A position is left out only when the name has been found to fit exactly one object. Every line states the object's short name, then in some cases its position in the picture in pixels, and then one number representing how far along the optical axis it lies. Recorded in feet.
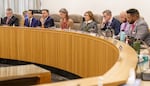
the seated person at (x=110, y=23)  20.71
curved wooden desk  13.15
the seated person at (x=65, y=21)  21.96
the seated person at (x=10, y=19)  26.14
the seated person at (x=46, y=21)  23.97
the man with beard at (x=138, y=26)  15.70
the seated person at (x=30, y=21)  24.27
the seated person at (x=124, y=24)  16.94
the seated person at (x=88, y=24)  20.51
